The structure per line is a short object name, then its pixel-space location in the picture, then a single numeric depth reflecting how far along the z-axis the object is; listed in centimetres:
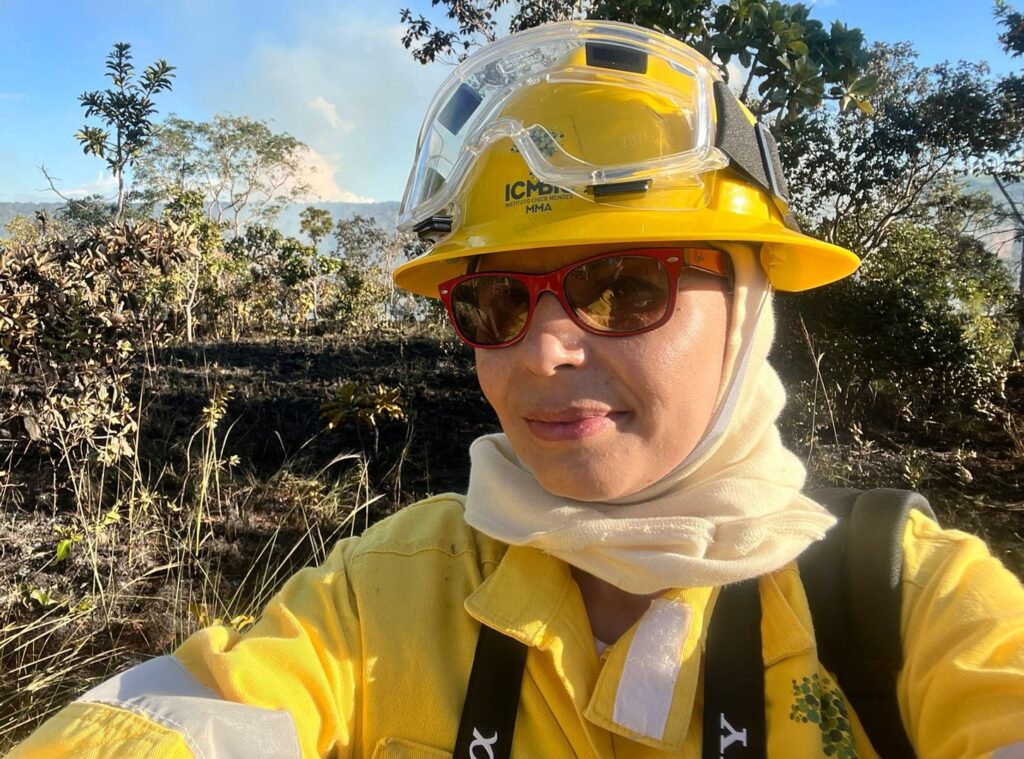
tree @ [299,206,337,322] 1831
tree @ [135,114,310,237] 2708
